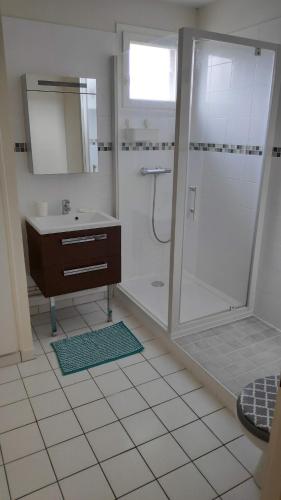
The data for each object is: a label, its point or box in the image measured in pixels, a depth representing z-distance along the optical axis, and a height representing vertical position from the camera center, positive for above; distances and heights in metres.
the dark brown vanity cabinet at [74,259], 2.43 -0.84
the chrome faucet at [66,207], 2.82 -0.55
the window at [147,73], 2.74 +0.45
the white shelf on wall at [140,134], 2.87 +0.00
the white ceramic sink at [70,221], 2.41 -0.62
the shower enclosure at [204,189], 2.26 -0.40
